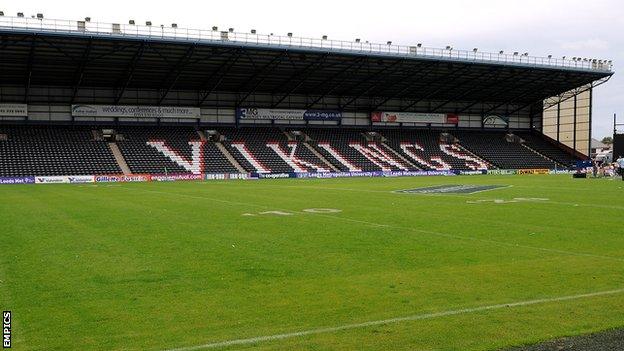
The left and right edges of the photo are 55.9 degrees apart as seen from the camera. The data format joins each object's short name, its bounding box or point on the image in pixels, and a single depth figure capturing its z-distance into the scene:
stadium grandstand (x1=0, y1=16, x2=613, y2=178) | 58.19
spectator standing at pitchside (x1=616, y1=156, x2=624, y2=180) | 50.16
